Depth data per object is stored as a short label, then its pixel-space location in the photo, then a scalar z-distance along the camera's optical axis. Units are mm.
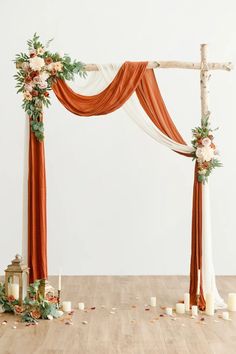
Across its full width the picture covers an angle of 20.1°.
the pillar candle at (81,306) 6367
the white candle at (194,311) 6125
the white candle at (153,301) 6508
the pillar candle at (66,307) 6262
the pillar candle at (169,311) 6137
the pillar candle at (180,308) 6227
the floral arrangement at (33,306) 5922
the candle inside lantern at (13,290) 6234
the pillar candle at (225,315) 6004
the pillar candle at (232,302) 6363
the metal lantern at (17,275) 6074
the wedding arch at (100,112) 6410
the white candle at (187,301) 6332
